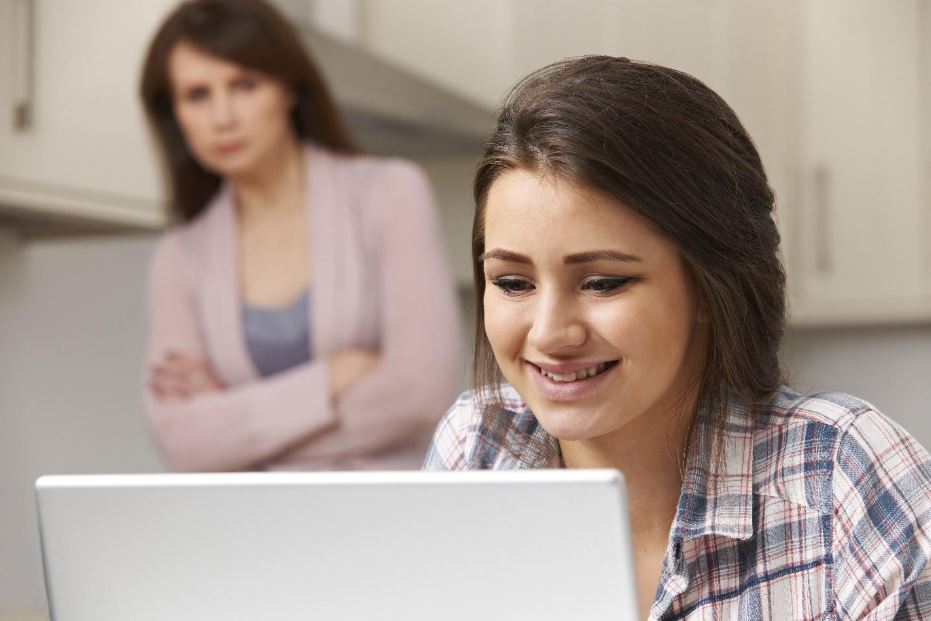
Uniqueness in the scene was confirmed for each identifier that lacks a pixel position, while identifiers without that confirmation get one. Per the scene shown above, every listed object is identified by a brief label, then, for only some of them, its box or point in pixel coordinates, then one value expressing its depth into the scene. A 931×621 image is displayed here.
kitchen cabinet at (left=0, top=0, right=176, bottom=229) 3.91
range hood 4.06
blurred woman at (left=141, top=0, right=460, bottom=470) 3.69
